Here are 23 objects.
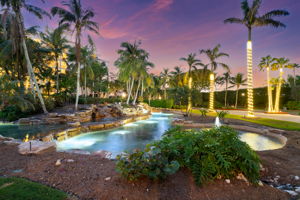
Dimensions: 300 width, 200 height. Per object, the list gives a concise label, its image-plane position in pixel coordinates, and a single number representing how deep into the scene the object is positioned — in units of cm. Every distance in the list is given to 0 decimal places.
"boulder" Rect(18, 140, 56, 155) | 417
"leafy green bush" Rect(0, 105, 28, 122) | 1295
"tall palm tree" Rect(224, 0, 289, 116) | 1245
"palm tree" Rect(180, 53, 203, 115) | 2147
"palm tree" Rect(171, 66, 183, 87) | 3142
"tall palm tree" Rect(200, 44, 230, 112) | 1791
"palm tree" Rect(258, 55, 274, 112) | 2002
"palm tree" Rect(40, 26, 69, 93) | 1973
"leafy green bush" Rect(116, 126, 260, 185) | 248
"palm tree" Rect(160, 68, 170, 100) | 4001
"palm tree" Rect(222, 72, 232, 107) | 3322
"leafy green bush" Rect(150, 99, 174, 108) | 2808
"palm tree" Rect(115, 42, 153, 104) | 2108
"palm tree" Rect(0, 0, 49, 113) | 1180
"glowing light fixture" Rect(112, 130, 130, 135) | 952
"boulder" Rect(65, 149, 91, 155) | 446
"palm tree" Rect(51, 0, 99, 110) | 1395
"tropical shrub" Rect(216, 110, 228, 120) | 1093
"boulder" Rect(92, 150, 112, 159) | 428
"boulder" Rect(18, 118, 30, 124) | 1174
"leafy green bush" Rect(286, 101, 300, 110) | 2287
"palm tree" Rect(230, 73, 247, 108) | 3078
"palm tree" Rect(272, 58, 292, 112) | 1906
